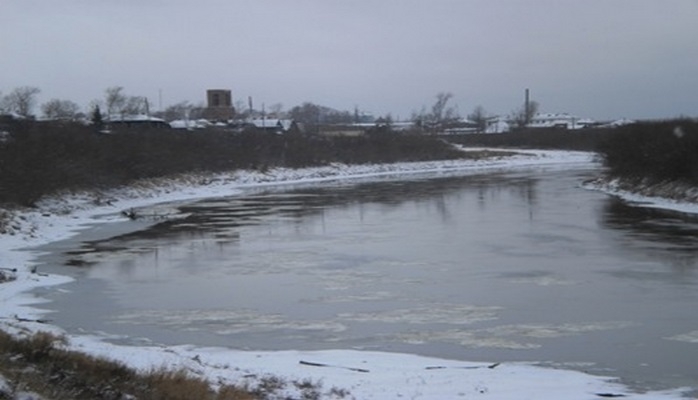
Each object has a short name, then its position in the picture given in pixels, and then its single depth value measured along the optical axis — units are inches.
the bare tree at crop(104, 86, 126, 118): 4153.5
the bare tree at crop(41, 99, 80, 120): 3752.5
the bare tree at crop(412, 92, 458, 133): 6782.5
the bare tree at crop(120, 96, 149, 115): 4254.4
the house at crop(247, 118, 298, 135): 3451.3
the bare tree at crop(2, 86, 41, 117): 3528.5
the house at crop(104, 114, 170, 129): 2786.9
